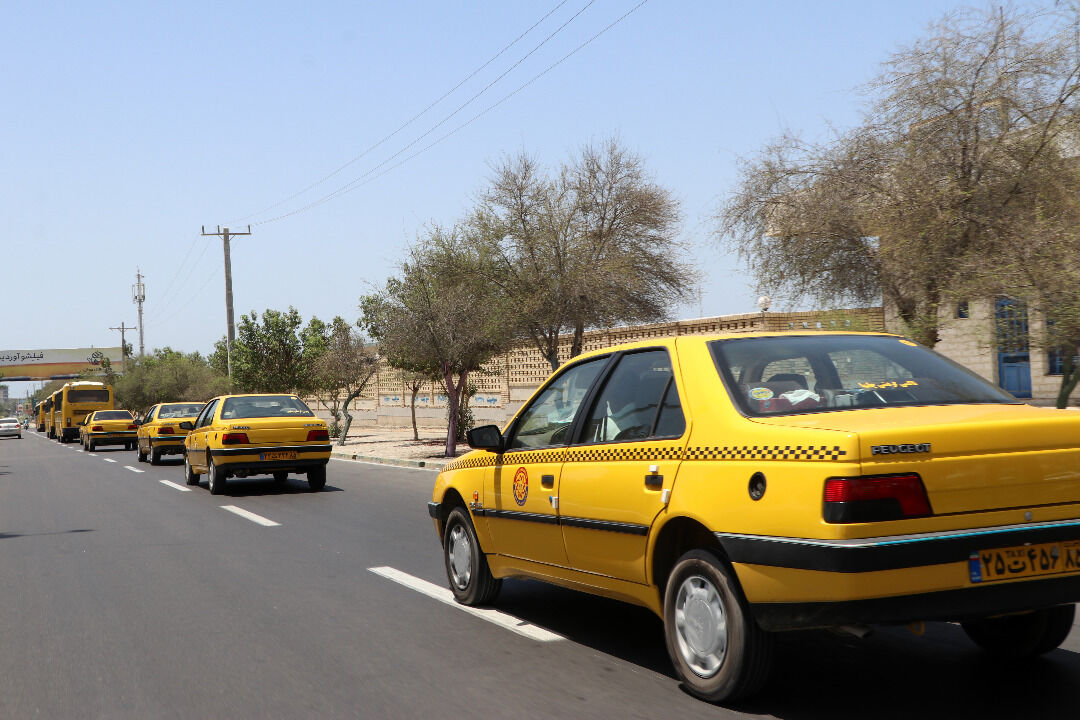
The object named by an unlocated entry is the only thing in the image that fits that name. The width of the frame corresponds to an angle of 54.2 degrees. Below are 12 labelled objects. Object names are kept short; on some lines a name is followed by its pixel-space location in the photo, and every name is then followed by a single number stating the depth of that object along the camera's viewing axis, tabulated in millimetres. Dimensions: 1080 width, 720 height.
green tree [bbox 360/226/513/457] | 23438
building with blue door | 13859
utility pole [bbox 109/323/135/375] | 93150
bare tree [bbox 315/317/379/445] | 34125
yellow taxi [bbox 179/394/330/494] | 16594
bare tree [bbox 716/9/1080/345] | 14336
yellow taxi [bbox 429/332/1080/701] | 4004
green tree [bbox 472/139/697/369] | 22594
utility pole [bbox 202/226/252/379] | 44312
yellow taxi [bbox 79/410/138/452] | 38500
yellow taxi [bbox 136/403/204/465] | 26781
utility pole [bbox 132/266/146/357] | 95838
